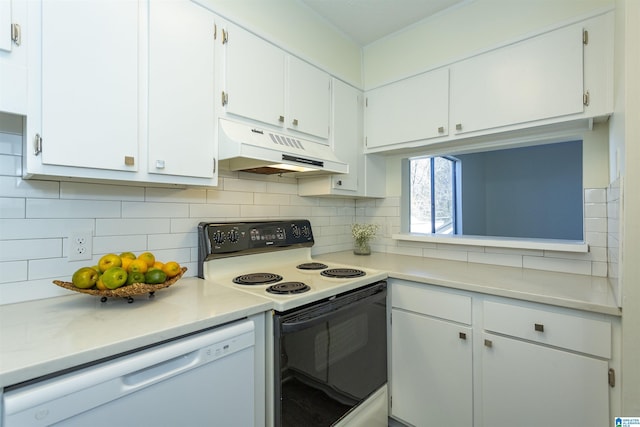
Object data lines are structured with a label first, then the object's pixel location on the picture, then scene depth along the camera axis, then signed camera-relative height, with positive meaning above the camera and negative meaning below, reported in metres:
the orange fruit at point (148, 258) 1.21 -0.18
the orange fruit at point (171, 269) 1.23 -0.23
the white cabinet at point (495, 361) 1.21 -0.68
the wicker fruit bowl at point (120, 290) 1.07 -0.27
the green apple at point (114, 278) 1.06 -0.23
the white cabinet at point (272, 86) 1.54 +0.73
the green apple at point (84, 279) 1.07 -0.23
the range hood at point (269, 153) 1.42 +0.31
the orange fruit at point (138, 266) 1.14 -0.20
